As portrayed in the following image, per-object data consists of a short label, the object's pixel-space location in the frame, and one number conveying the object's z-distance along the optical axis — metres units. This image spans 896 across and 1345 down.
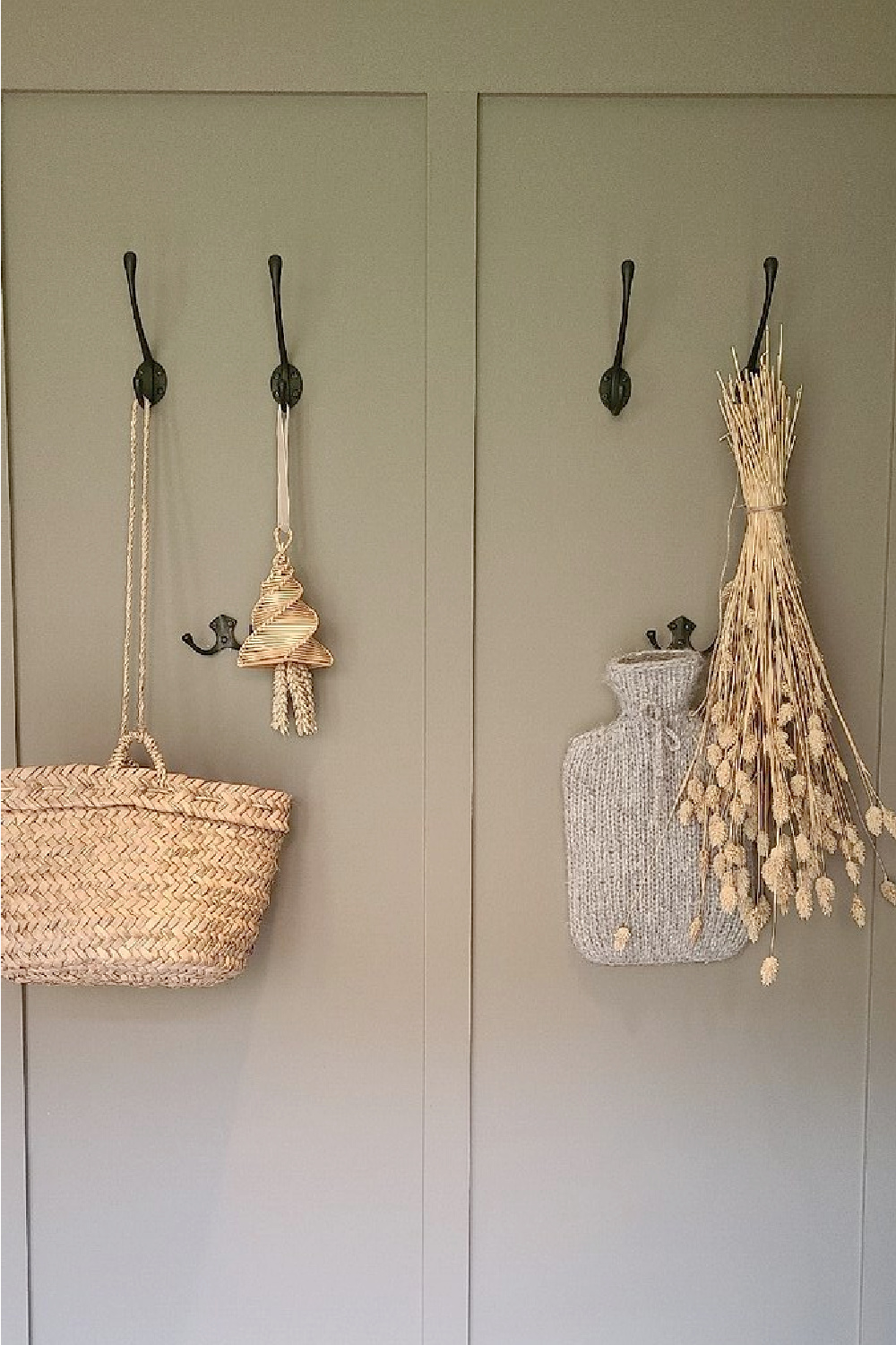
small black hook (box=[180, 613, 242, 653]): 1.37
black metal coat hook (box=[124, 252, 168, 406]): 1.35
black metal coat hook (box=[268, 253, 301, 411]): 1.35
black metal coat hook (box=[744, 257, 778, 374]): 1.30
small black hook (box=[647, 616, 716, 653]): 1.38
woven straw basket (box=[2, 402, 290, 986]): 1.18
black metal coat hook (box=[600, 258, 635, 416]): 1.35
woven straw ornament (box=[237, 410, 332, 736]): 1.30
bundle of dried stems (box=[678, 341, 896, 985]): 1.24
